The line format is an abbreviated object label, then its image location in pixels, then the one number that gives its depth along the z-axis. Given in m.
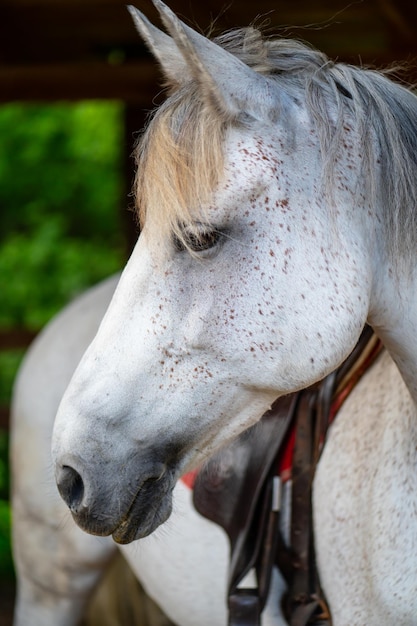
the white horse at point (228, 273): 2.65
